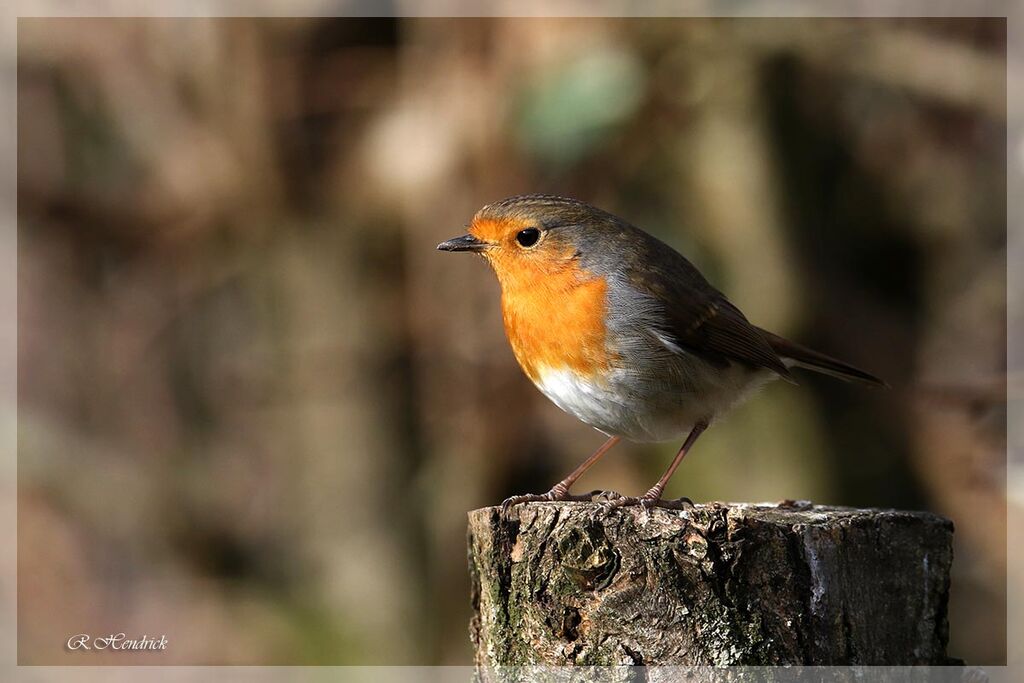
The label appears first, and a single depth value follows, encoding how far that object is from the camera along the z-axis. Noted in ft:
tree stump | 13.56
